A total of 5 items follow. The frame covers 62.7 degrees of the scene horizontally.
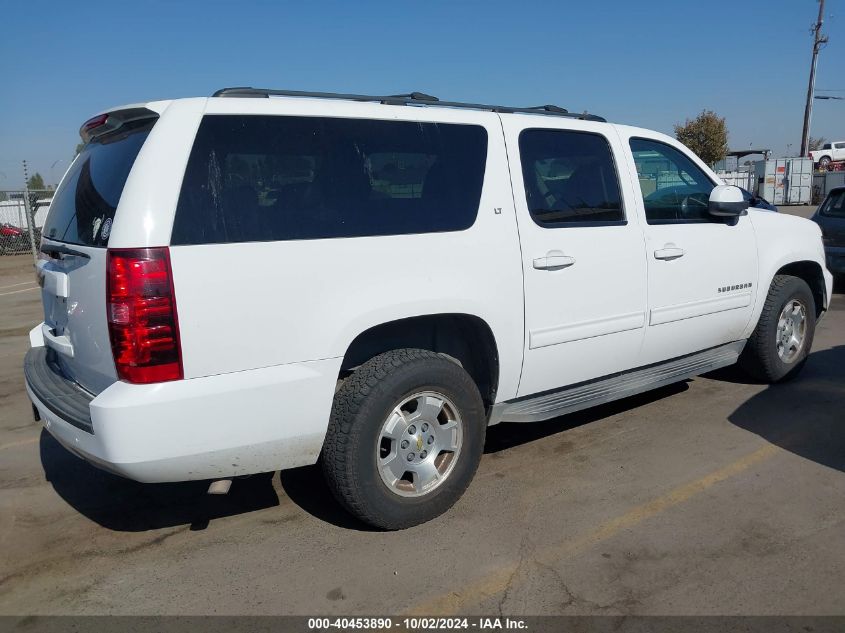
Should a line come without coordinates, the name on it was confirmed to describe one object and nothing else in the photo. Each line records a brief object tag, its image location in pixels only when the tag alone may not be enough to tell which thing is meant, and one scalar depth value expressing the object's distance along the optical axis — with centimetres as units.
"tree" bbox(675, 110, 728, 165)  4350
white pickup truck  3991
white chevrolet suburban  271
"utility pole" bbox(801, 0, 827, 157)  3462
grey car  983
